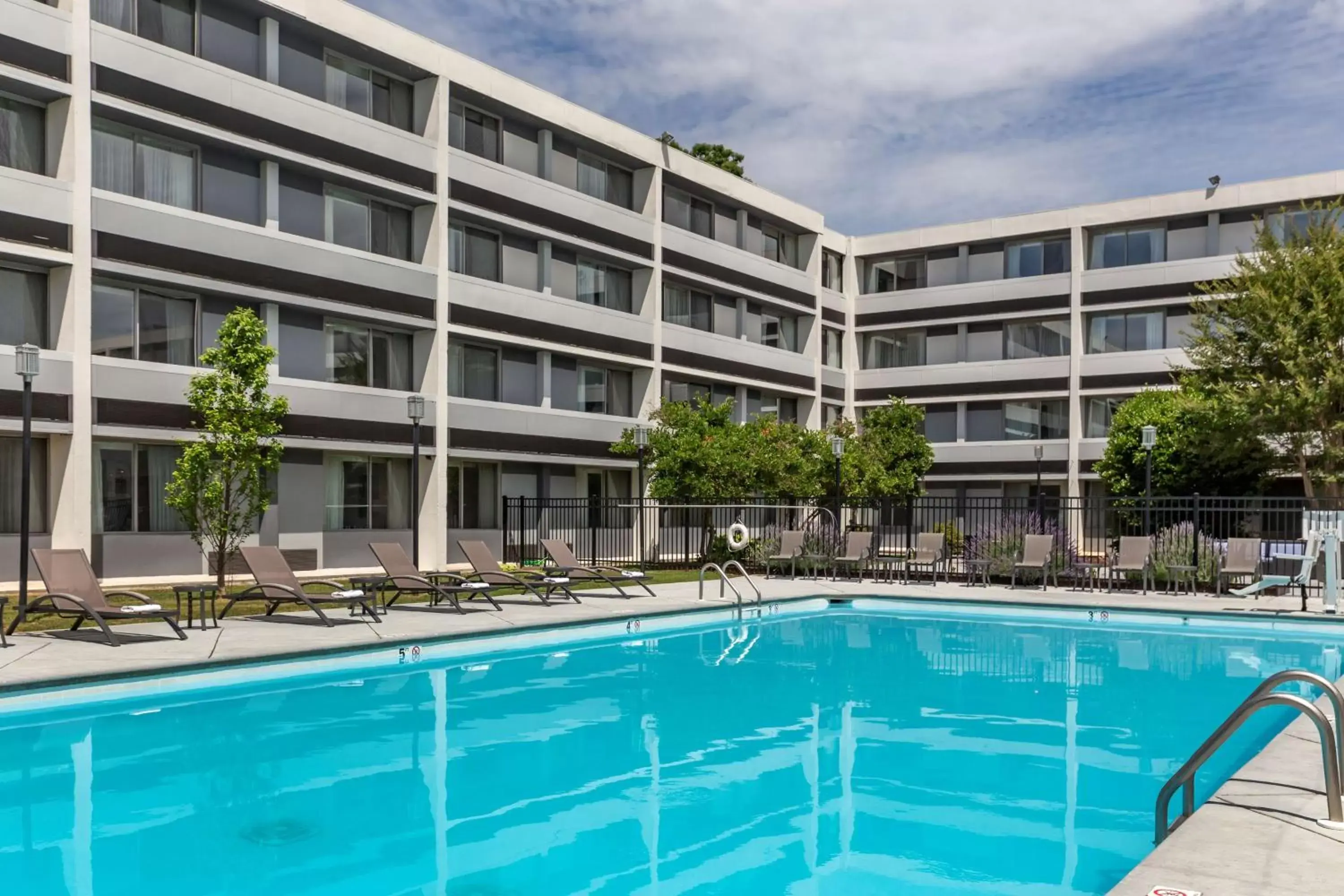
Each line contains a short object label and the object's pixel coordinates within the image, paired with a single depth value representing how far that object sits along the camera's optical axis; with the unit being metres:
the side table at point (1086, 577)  22.98
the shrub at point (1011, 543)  23.55
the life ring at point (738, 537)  22.41
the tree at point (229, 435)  19.58
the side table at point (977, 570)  23.38
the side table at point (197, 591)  14.09
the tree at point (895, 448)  38.12
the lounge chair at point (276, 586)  14.80
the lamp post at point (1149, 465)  23.00
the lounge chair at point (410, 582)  16.88
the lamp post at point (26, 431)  13.94
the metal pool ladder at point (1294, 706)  5.57
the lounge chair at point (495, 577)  18.20
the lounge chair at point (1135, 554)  21.89
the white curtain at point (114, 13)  22.27
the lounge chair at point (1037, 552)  22.91
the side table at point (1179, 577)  21.88
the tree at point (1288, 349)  29.88
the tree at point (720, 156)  54.28
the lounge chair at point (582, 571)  20.03
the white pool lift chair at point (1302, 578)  18.34
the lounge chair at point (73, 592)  12.84
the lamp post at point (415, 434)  22.16
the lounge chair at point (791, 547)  25.53
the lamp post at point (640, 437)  28.30
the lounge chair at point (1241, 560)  20.69
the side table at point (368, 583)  16.14
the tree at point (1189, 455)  32.03
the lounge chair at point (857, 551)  24.64
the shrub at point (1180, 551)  21.94
